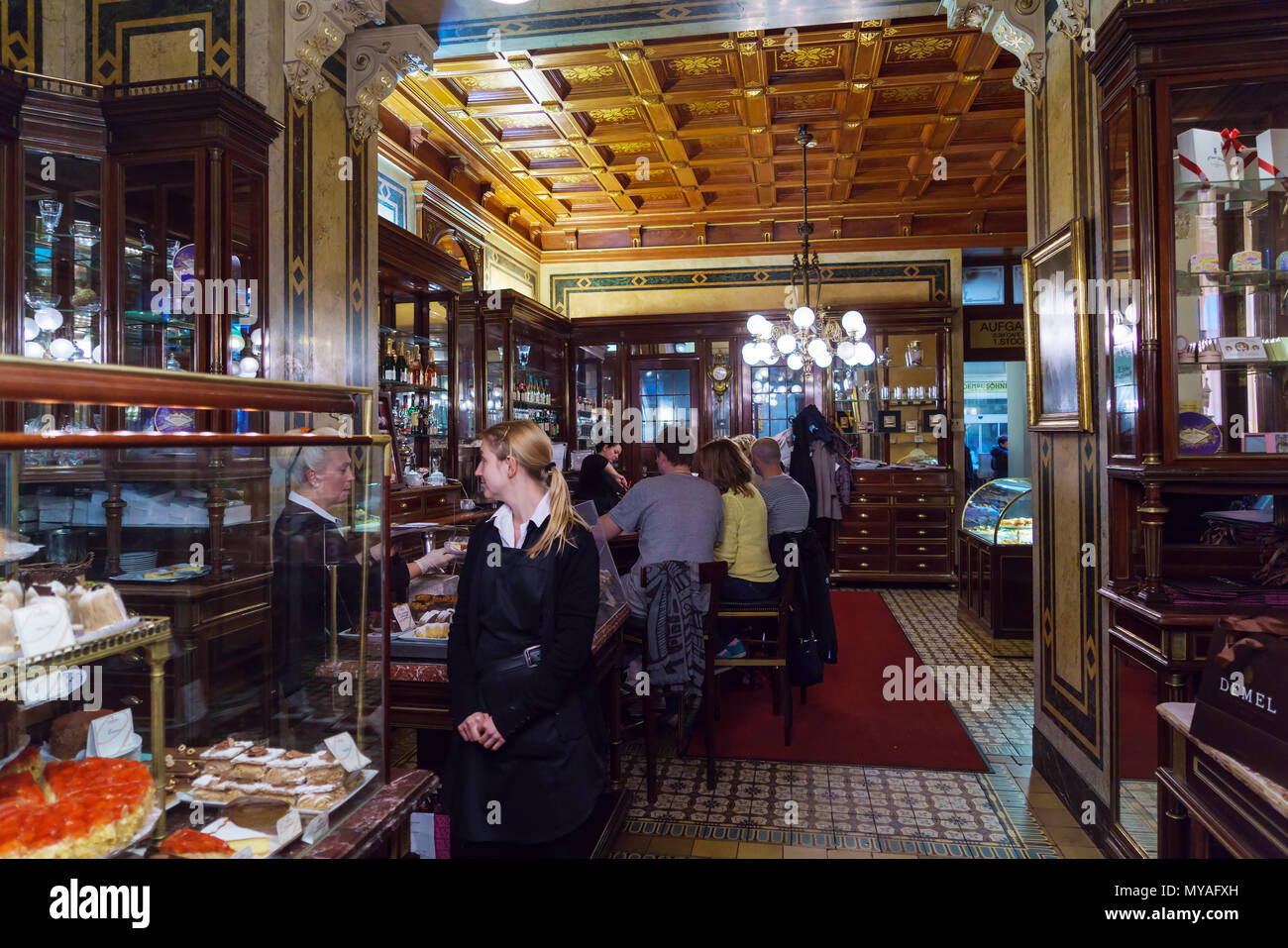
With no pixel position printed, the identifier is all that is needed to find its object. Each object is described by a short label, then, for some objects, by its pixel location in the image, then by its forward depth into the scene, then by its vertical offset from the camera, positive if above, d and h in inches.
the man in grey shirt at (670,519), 158.4 -7.1
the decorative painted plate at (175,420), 135.7 +12.3
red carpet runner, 167.3 -56.6
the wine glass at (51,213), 128.5 +45.4
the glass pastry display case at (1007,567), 246.8 -27.1
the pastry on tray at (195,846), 51.8 -23.3
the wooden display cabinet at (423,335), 232.5 +49.5
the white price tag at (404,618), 113.9 -18.6
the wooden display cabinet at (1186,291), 104.2 +25.4
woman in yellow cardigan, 184.2 -10.8
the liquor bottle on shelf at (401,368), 240.2 +36.5
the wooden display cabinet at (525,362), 316.8 +54.9
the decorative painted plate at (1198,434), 105.6 +5.7
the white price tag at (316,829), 56.5 -24.4
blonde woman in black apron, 93.6 -22.4
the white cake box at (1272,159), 110.3 +43.8
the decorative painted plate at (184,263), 137.2 +39.5
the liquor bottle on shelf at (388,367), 232.2 +35.7
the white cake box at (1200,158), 109.3 +43.9
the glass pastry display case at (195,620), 50.7 -9.6
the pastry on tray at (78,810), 47.9 -20.0
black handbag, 188.4 -42.3
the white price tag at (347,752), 66.9 -22.2
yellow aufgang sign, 411.5 +75.7
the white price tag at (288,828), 54.8 -23.5
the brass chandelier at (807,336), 301.9 +59.6
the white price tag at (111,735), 55.9 -17.1
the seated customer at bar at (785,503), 196.4 -5.1
